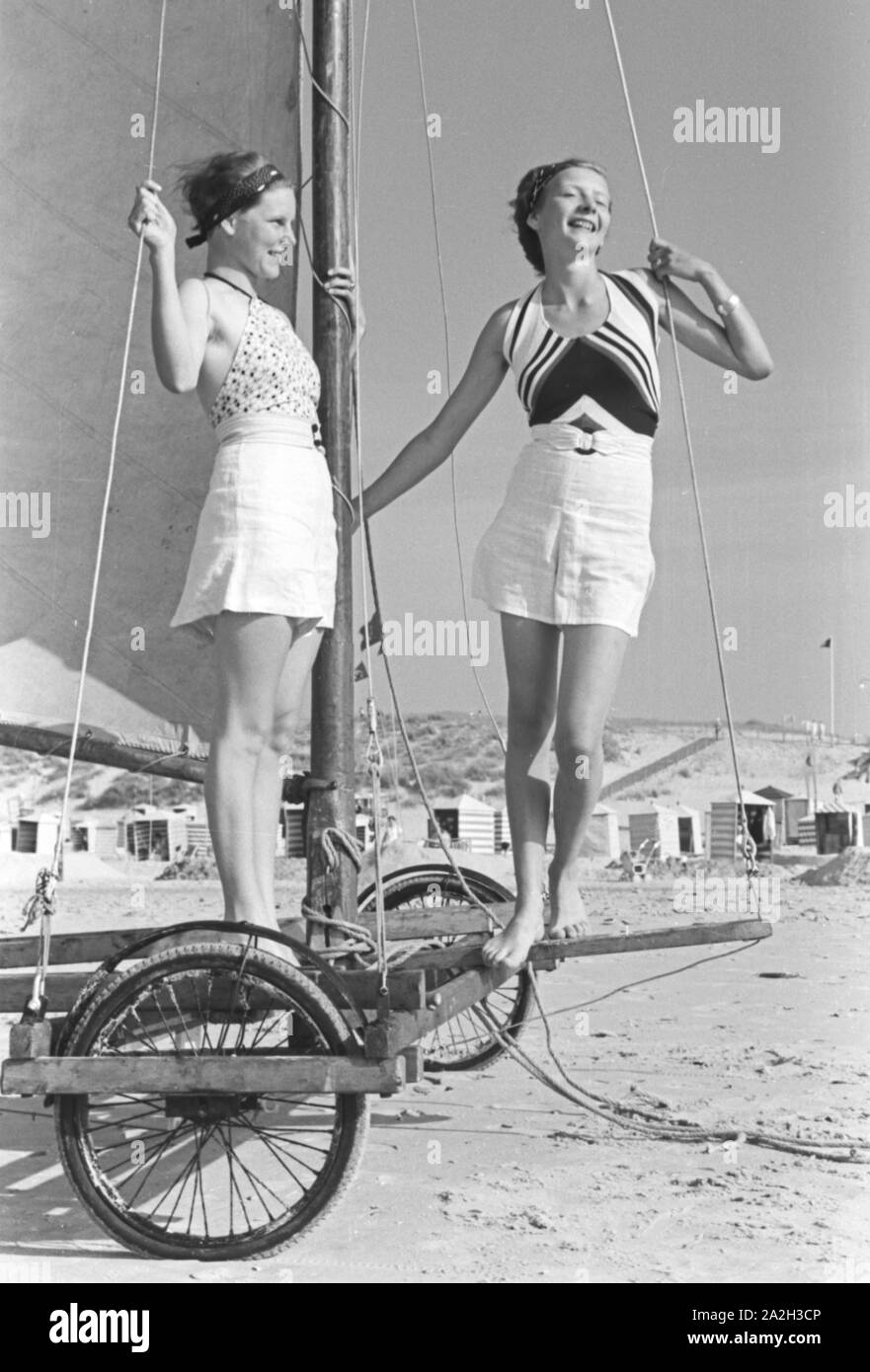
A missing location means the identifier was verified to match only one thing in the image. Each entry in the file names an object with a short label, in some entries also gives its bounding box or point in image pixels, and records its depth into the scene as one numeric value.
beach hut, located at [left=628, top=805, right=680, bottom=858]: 19.56
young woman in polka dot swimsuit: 3.62
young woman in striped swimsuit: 3.88
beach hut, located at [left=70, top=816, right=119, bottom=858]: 22.06
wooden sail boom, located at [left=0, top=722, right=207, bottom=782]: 4.97
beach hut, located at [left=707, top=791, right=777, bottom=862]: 18.08
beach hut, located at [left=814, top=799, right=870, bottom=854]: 18.61
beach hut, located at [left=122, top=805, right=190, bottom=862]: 20.42
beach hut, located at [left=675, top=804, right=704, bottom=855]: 20.33
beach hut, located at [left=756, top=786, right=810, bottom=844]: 21.44
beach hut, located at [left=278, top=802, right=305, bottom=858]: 19.11
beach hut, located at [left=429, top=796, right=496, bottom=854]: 19.91
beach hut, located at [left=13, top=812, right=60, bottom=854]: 19.88
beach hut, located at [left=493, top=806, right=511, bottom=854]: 20.17
